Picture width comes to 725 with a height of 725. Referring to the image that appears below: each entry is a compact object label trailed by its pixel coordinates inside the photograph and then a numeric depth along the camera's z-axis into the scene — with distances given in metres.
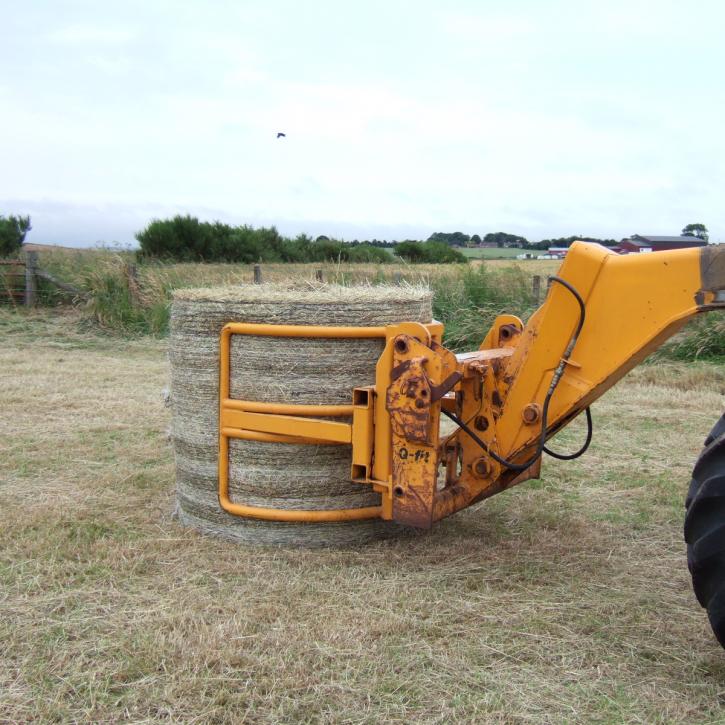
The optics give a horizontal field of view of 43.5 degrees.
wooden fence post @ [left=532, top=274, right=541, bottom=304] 12.89
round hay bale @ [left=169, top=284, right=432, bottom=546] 4.36
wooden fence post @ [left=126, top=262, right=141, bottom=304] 14.93
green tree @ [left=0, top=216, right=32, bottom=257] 23.48
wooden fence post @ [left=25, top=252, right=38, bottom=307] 16.06
